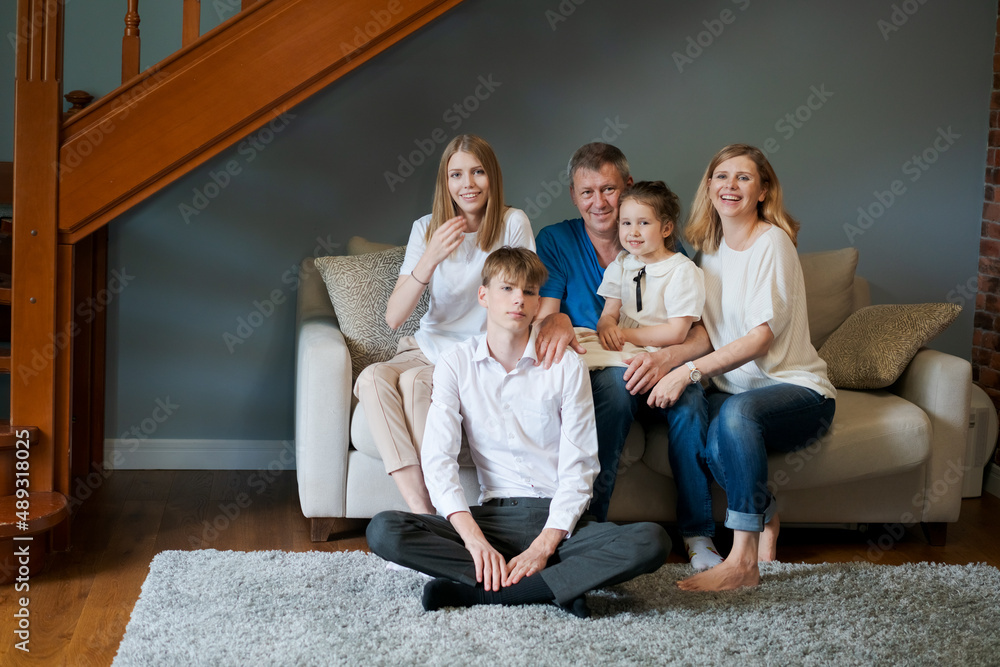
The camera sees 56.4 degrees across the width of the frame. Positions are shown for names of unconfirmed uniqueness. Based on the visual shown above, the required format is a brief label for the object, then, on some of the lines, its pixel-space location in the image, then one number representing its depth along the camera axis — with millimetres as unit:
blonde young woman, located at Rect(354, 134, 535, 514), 2365
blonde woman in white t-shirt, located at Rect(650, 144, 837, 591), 2301
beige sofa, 2465
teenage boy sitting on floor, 2016
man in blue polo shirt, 2428
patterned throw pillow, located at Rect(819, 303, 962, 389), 2672
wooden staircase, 2271
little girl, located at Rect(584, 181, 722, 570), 2496
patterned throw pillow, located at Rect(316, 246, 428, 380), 2723
